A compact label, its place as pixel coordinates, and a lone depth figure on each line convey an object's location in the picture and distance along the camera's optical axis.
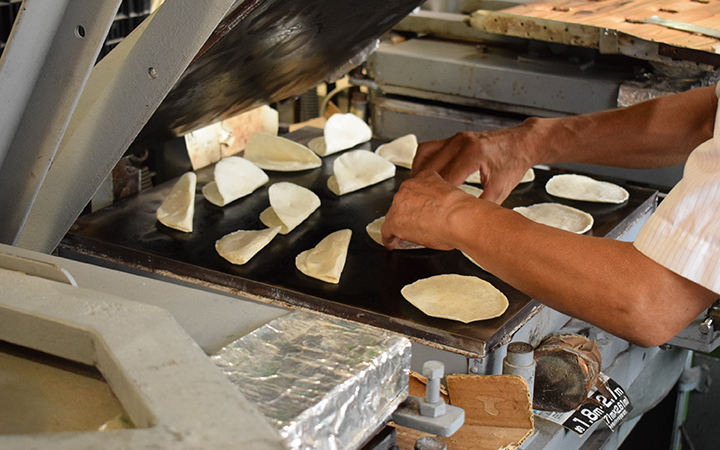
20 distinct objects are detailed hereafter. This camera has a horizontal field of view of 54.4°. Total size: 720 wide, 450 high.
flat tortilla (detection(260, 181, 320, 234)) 1.73
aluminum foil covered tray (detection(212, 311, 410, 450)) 0.61
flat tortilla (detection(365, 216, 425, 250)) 1.61
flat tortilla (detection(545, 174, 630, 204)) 1.91
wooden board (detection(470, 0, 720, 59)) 2.00
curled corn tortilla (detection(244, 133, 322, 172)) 2.16
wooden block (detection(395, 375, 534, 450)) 1.15
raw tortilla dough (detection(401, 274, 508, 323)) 1.34
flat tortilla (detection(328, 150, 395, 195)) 1.95
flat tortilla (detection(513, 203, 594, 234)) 1.73
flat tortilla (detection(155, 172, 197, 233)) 1.70
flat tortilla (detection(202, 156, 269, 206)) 1.88
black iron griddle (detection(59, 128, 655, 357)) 1.34
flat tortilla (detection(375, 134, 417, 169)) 2.15
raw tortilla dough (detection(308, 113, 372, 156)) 2.26
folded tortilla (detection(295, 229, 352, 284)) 1.47
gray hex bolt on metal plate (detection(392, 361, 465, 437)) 0.69
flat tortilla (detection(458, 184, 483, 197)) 1.97
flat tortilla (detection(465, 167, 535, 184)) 2.05
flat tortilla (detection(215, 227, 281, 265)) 1.54
